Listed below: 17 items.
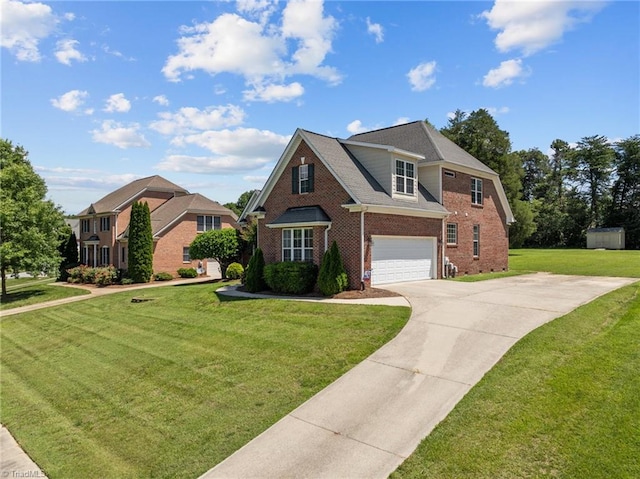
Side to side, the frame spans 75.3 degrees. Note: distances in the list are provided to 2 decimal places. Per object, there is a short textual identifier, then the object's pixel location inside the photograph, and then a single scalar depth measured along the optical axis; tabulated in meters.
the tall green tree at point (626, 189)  53.84
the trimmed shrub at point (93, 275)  30.52
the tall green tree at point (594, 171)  59.41
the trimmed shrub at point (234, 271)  25.98
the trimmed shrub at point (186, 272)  32.84
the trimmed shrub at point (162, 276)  31.38
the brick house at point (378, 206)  17.38
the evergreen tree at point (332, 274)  16.33
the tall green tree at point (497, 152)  40.22
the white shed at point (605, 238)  48.56
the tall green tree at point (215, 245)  26.22
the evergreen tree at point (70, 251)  37.17
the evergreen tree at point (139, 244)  30.14
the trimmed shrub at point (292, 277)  17.34
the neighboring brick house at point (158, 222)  32.97
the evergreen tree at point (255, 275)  19.02
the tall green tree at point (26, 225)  25.23
